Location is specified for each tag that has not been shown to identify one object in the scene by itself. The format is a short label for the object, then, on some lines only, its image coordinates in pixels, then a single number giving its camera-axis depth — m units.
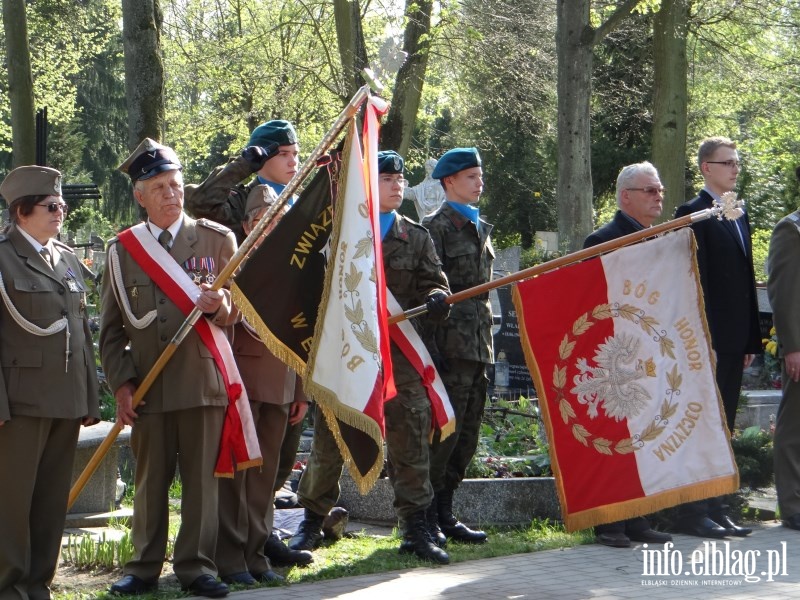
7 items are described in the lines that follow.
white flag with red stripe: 5.73
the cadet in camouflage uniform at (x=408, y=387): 6.80
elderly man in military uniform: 5.87
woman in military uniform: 5.58
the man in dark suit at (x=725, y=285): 7.91
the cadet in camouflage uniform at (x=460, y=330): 7.25
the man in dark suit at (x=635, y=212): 7.46
